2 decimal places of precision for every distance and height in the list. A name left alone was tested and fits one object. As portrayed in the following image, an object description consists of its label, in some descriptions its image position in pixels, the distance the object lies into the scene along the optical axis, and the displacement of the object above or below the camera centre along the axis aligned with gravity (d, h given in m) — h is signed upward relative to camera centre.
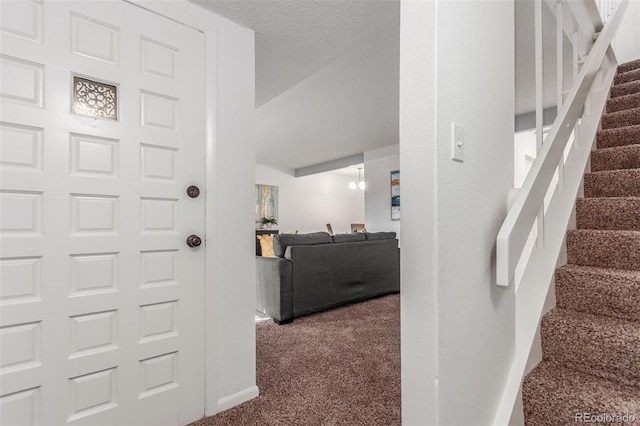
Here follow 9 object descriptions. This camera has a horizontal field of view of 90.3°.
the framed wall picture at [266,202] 7.57 +0.33
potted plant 7.55 -0.14
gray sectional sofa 3.14 -0.63
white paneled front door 1.21 +0.00
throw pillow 3.93 -0.39
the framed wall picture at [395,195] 6.04 +0.39
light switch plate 0.92 +0.21
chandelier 7.55 +0.76
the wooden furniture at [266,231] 7.12 -0.37
